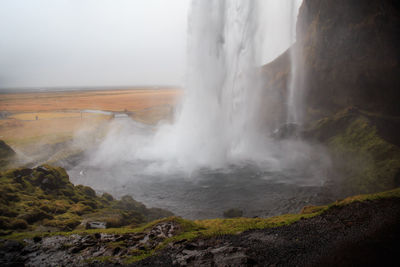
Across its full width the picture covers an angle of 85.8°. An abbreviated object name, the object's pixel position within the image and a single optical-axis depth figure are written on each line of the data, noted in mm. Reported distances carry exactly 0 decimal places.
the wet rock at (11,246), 11965
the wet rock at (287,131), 41125
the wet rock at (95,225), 15123
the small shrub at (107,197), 22972
